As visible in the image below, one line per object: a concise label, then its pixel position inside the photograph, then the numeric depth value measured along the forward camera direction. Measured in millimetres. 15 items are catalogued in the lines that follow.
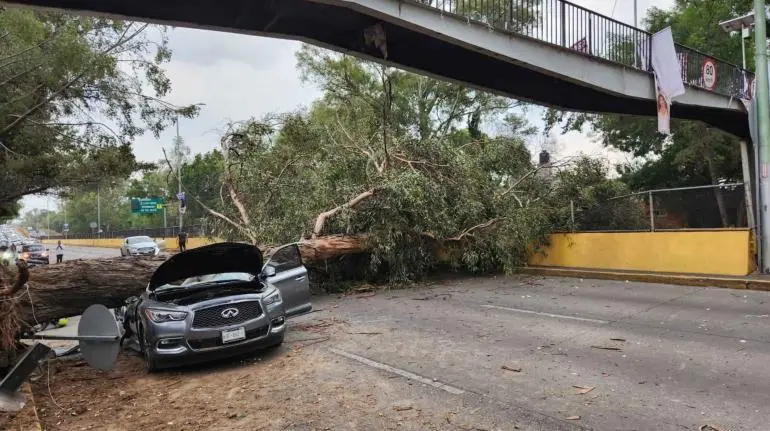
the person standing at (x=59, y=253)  28583
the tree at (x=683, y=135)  20828
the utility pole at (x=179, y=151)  32188
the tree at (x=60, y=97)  13391
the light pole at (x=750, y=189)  10977
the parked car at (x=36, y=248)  27650
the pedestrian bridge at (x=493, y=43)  7129
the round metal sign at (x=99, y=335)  4820
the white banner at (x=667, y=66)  11797
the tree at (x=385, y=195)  12719
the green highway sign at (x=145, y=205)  56156
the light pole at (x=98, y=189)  18556
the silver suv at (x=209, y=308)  5965
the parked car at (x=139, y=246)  30328
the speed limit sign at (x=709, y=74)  13211
